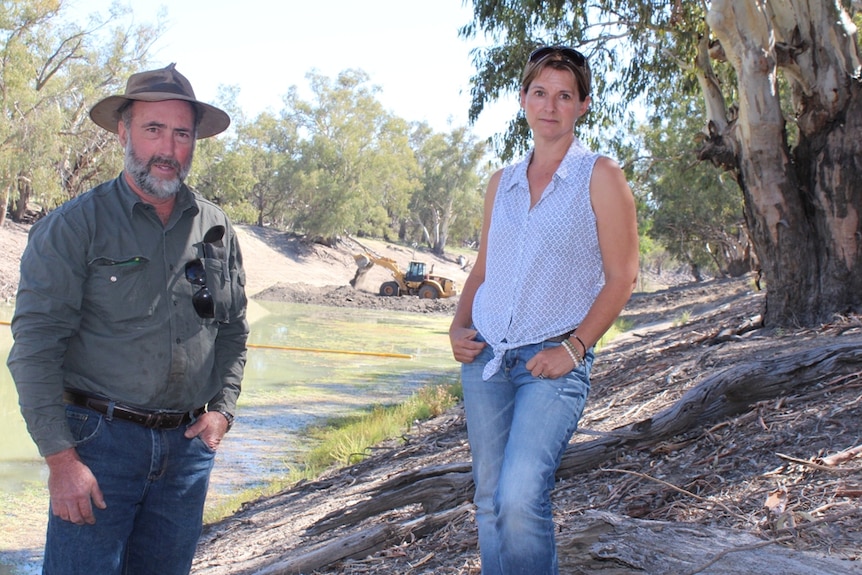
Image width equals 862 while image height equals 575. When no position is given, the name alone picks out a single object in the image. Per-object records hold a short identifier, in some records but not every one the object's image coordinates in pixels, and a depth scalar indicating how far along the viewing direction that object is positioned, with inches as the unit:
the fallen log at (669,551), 110.4
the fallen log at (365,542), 159.9
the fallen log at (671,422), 179.6
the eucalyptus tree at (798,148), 340.8
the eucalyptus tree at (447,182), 2704.2
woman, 98.0
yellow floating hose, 694.5
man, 102.7
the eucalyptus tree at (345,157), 1952.5
